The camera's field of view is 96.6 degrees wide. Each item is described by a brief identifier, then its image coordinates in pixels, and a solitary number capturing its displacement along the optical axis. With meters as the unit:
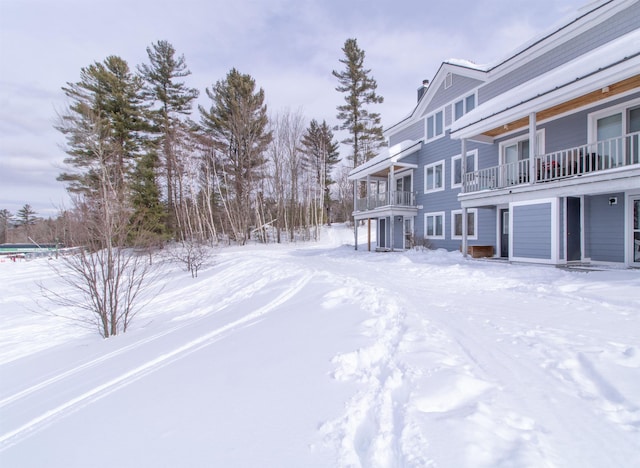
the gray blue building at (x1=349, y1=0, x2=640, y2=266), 7.48
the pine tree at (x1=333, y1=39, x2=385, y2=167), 27.72
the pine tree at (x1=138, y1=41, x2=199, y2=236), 22.62
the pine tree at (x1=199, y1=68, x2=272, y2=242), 24.00
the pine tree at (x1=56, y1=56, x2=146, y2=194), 18.12
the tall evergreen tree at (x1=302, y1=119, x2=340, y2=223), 32.31
